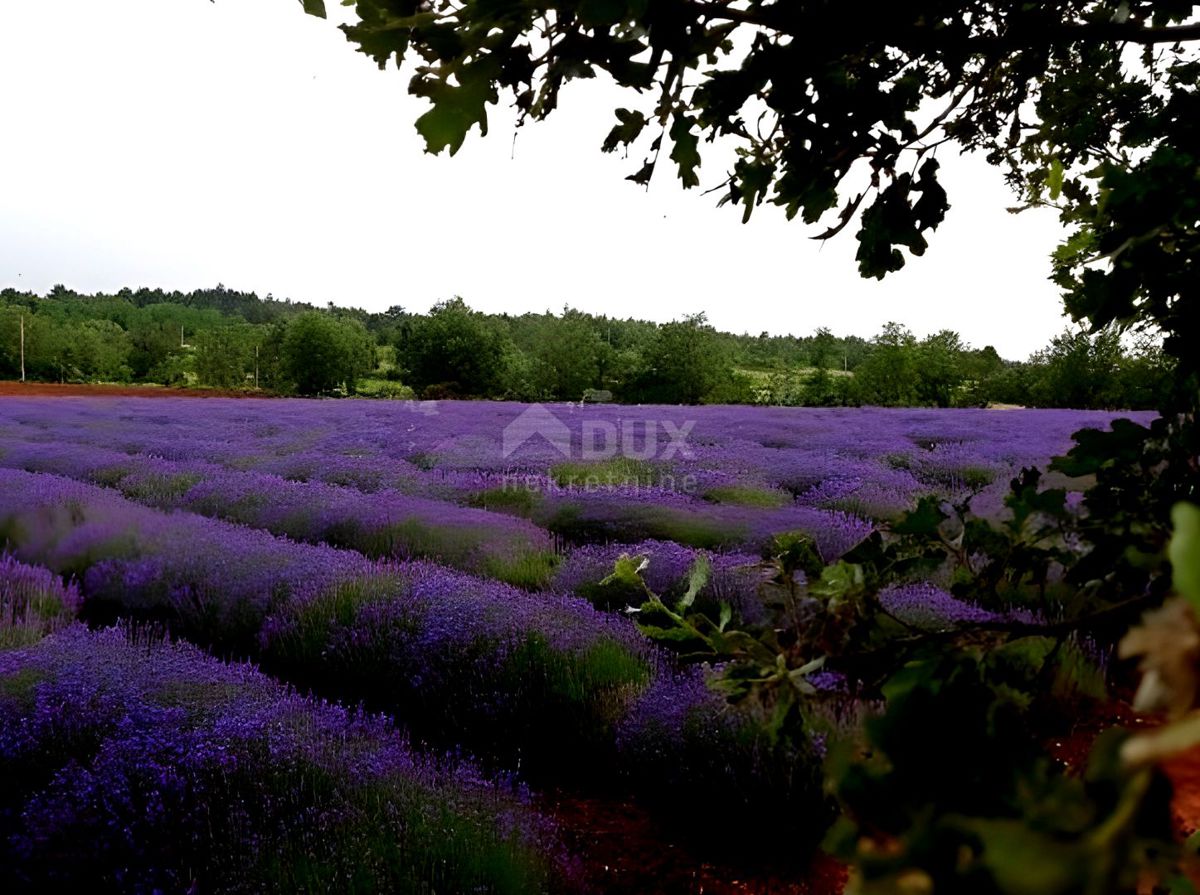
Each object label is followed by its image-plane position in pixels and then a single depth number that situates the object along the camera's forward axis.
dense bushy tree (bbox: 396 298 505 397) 53.03
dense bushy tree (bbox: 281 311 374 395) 53.88
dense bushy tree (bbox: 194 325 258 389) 57.03
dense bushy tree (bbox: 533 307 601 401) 52.78
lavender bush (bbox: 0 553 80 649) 3.35
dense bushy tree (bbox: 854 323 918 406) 47.12
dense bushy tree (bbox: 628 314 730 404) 50.38
